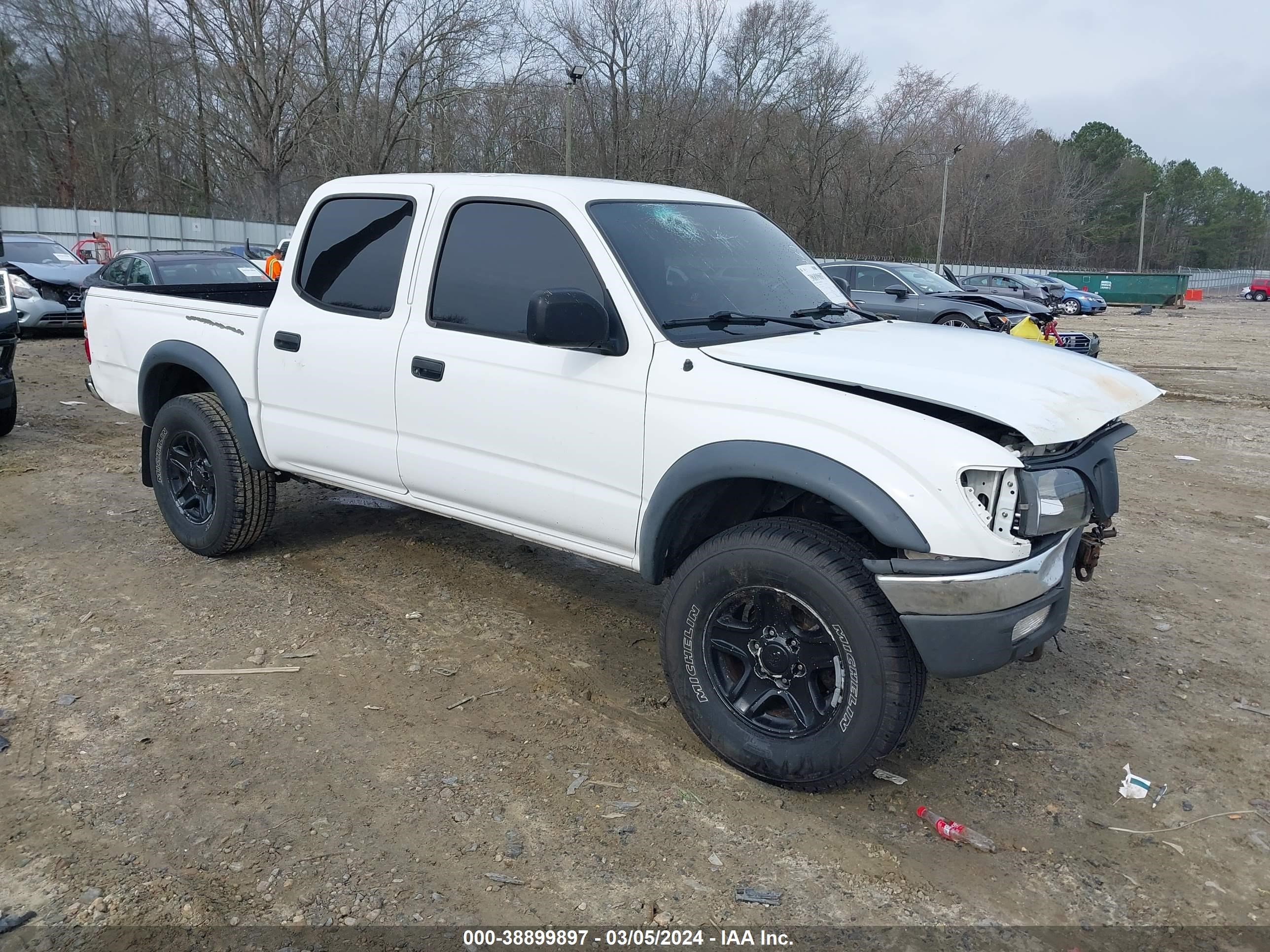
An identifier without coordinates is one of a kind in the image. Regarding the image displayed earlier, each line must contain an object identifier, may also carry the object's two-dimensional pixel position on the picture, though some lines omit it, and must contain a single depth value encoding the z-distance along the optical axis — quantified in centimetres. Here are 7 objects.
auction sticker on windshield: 461
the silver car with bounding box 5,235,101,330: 1524
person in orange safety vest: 1316
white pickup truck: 304
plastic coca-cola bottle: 314
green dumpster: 4316
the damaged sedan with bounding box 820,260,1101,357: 1535
